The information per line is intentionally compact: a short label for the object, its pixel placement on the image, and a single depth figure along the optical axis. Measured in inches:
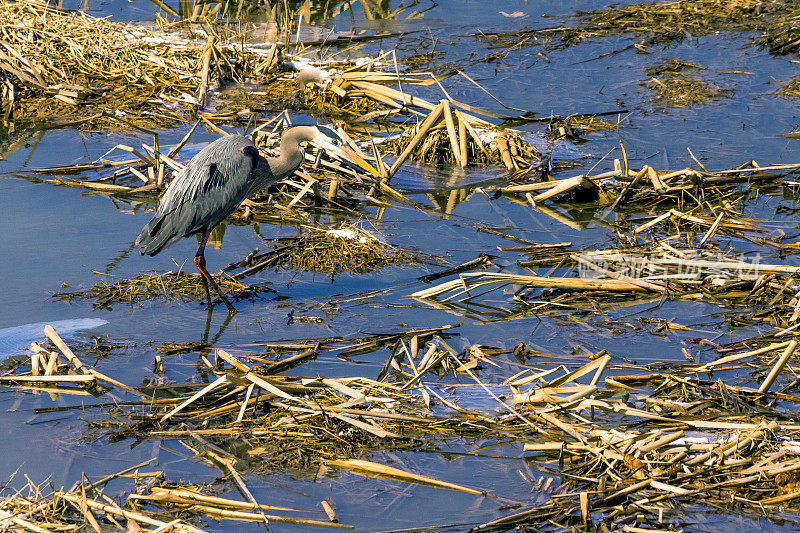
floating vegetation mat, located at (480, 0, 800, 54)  778.2
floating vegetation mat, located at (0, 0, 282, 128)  676.7
